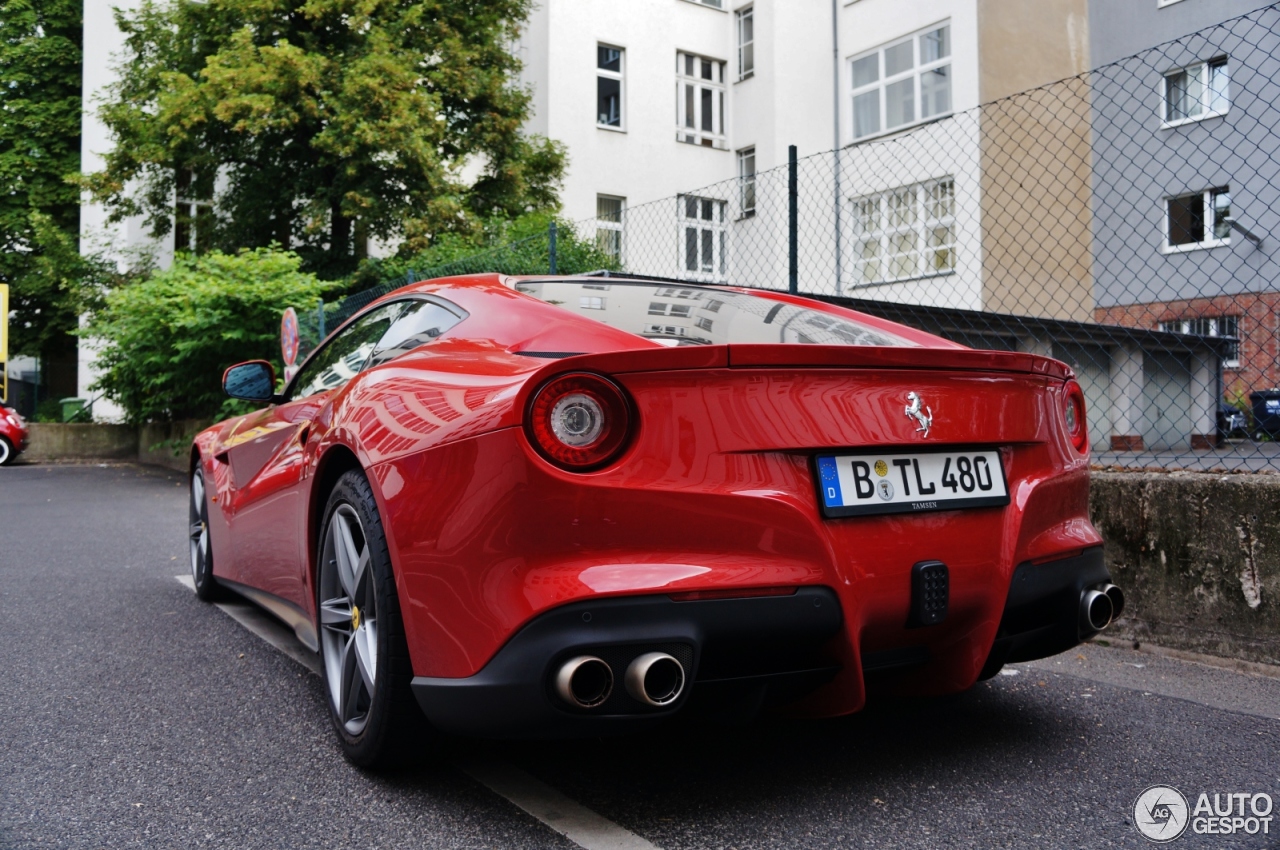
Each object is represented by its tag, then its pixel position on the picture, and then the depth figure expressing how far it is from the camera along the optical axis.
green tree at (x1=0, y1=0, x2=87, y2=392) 25.09
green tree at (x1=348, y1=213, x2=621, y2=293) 9.64
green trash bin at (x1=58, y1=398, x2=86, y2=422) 22.58
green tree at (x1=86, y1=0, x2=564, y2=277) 18.44
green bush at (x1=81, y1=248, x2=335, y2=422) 13.75
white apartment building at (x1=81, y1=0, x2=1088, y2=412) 21.25
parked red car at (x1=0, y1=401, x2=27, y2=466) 18.77
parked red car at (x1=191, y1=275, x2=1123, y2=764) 2.22
